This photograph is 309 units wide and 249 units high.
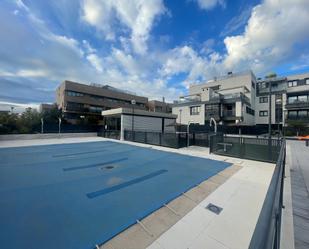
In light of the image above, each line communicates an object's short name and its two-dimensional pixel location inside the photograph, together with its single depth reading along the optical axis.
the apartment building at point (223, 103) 26.27
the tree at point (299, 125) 23.89
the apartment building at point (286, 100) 27.19
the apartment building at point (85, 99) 35.41
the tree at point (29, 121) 19.96
